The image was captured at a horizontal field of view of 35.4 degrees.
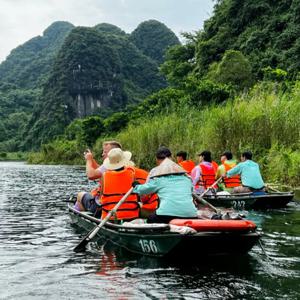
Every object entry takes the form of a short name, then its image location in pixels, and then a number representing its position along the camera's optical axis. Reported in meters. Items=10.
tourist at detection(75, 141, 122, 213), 6.97
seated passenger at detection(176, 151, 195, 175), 9.70
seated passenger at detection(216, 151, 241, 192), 10.66
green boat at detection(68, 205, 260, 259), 5.06
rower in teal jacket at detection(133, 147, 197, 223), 5.71
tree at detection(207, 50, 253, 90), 28.30
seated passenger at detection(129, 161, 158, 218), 6.80
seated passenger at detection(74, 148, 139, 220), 6.26
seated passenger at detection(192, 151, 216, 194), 10.06
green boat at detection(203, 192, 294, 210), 9.51
